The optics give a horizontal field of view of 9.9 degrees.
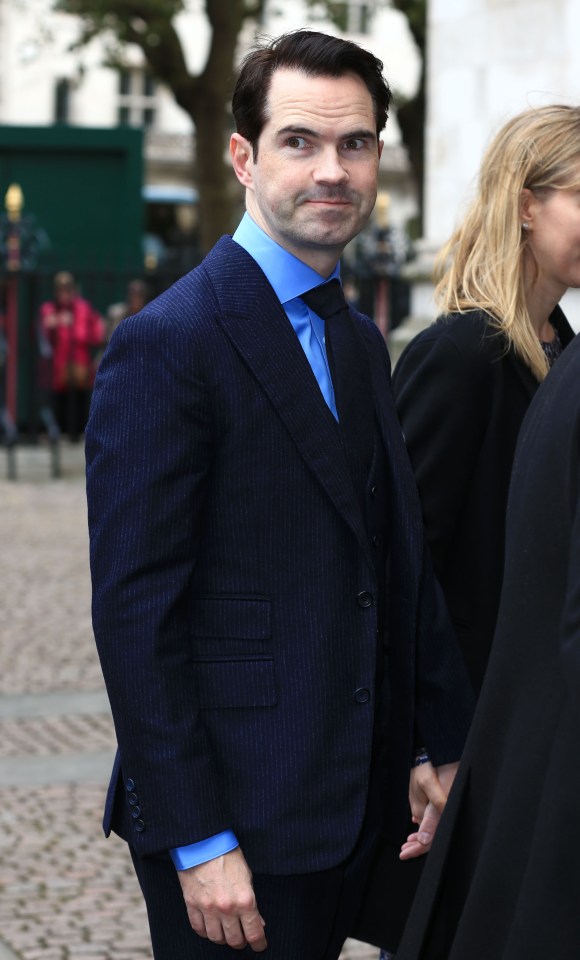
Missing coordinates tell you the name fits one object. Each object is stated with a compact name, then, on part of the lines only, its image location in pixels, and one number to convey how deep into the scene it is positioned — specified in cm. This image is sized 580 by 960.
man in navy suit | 439
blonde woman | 564
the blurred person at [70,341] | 3211
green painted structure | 3550
